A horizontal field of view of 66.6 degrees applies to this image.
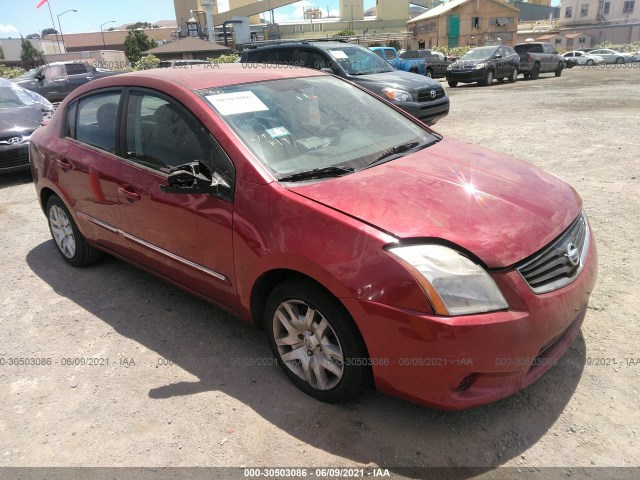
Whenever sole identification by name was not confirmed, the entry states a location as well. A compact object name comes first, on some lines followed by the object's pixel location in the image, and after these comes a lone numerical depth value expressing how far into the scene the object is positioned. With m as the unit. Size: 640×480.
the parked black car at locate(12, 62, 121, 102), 16.77
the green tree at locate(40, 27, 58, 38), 109.96
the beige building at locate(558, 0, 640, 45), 69.44
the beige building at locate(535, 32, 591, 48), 67.50
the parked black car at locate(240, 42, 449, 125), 8.91
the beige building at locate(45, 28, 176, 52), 86.75
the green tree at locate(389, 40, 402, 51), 61.97
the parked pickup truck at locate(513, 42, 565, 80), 22.34
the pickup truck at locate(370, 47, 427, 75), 22.42
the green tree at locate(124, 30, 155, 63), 67.69
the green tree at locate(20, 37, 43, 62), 80.38
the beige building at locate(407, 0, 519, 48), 56.50
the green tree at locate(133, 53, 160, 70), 34.52
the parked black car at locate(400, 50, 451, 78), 26.78
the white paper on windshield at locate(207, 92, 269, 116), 2.92
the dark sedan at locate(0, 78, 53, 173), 7.25
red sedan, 2.12
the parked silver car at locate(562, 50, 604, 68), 39.22
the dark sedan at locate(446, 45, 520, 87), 19.48
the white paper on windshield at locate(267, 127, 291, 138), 2.88
